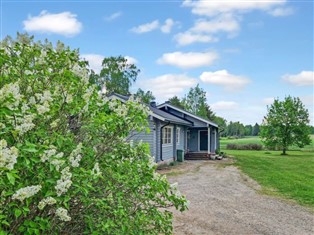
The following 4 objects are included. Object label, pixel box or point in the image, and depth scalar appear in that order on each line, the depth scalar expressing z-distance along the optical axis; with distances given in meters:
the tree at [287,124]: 31.75
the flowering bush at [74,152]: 2.27
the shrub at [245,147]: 40.00
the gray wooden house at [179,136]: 16.89
